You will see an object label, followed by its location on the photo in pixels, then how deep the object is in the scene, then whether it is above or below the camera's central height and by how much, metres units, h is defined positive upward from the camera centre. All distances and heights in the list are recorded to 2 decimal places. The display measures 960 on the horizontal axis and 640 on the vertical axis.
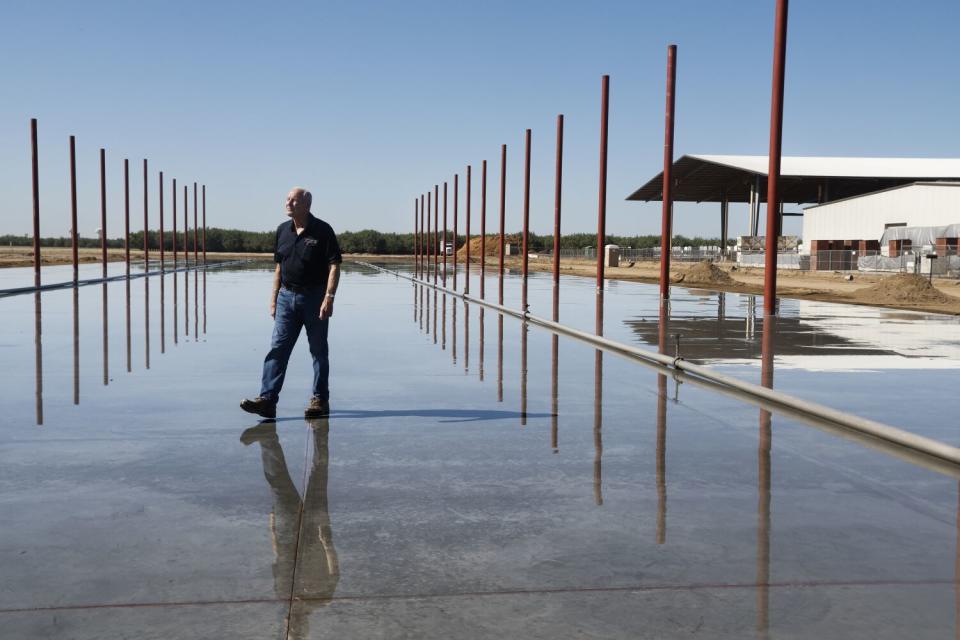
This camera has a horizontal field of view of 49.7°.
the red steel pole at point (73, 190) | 57.78 +3.47
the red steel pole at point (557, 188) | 38.25 +2.58
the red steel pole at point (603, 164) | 34.82 +3.16
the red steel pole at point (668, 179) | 29.38 +2.29
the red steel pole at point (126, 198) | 76.44 +3.97
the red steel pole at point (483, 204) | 59.10 +3.04
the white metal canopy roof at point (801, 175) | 79.12 +6.67
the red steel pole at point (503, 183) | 51.41 +3.64
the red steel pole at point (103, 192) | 68.50 +3.97
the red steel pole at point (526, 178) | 45.25 +3.44
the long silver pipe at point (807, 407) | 7.76 -1.37
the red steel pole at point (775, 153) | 22.64 +2.40
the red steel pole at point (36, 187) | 49.56 +3.12
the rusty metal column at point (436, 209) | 88.88 +4.04
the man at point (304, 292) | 9.27 -0.35
